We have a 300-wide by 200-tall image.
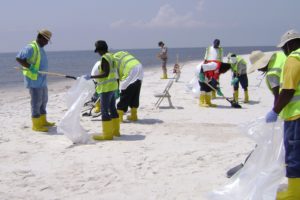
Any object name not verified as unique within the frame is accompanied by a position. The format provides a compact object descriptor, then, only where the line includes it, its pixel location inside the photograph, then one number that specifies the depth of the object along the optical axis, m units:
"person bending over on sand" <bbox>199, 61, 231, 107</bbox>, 10.29
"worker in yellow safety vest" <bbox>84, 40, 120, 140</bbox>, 6.80
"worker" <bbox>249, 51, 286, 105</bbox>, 3.95
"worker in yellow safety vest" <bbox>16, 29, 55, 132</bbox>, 7.41
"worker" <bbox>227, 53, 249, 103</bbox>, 11.14
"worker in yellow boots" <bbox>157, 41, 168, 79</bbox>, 18.55
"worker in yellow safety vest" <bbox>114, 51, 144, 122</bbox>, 8.29
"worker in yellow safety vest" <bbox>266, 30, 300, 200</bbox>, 3.42
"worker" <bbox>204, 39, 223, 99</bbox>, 10.88
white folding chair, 10.47
